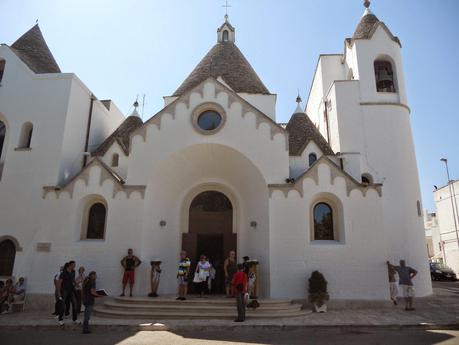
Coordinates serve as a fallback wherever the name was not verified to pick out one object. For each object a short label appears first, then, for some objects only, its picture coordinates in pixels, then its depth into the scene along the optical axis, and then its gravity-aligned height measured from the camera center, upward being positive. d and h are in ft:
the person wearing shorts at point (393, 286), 42.60 -2.31
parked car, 94.79 -1.40
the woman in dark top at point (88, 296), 29.78 -2.71
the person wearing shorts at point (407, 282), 40.27 -1.70
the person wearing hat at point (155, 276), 41.70 -1.30
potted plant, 38.93 -3.10
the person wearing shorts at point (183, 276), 39.19 -1.19
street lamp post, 112.00 +24.99
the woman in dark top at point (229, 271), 38.70 -0.55
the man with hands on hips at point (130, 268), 41.42 -0.33
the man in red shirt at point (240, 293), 32.99 -2.58
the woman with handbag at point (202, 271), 41.16 -0.62
